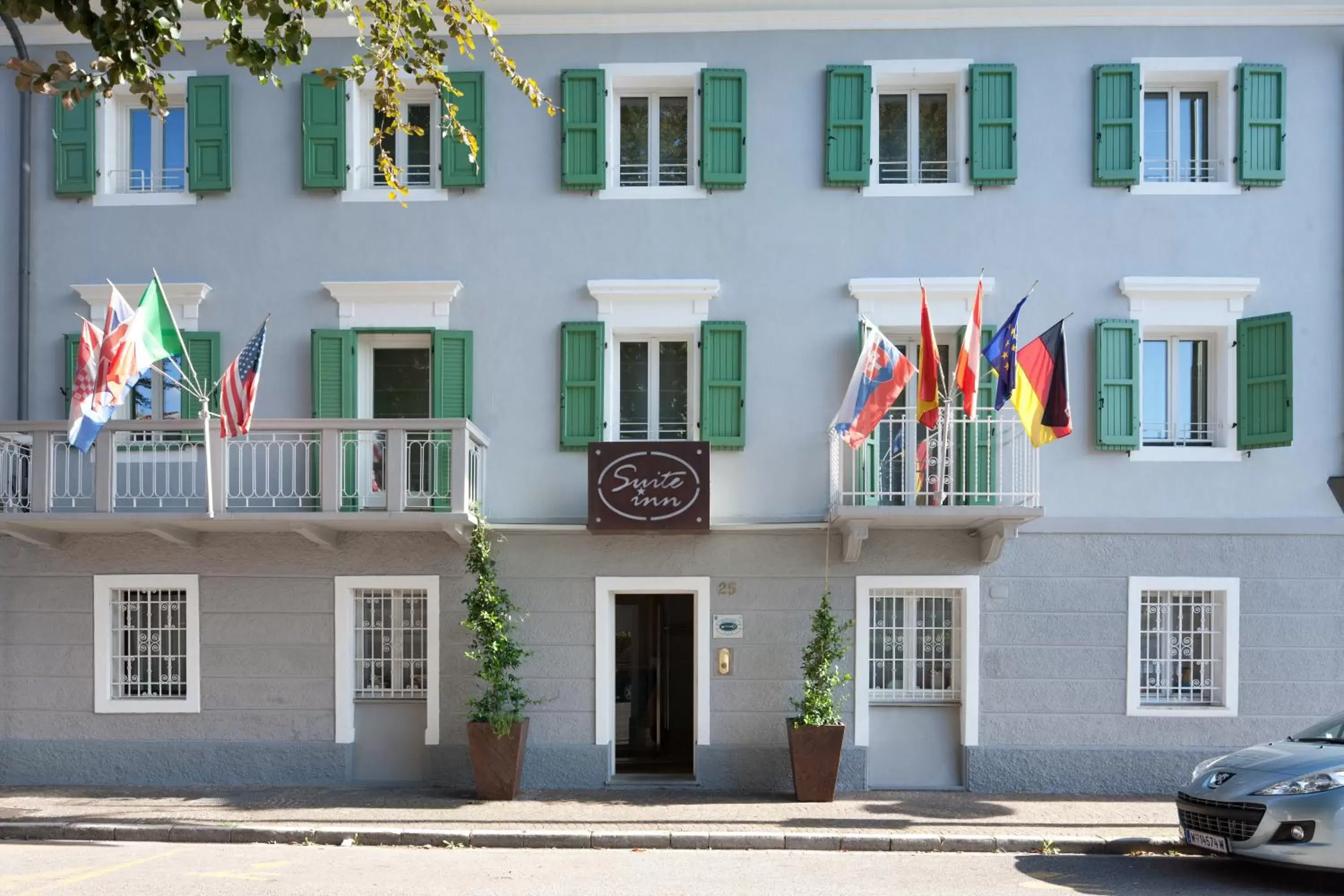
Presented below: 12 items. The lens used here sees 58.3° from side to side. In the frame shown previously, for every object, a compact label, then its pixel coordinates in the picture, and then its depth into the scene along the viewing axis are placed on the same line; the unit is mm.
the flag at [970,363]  12305
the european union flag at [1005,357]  12227
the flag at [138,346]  11906
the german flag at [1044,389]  12086
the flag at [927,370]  12203
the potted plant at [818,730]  12555
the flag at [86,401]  11953
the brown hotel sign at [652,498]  13164
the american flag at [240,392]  12195
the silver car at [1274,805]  8875
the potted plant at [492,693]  12617
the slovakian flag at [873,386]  12172
